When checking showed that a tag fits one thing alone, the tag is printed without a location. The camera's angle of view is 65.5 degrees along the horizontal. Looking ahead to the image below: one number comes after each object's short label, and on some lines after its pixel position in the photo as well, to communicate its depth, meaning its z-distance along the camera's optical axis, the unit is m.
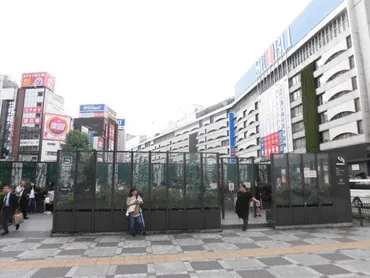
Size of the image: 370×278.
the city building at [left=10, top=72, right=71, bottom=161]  71.00
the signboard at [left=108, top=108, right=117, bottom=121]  104.85
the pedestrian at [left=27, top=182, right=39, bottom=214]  15.45
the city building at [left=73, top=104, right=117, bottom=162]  95.34
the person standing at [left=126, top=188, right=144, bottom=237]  9.65
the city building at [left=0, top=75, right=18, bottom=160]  75.58
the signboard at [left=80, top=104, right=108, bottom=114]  100.00
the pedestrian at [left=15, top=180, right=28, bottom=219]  13.10
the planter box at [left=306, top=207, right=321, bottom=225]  11.40
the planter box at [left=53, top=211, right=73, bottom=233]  9.80
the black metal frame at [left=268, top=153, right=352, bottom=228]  11.24
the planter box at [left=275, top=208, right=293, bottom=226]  11.14
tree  53.28
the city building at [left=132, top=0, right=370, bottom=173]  31.41
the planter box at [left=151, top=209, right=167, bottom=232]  10.27
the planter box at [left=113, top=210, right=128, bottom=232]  10.07
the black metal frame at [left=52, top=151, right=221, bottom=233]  9.91
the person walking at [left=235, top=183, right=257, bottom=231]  10.83
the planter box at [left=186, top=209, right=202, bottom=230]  10.51
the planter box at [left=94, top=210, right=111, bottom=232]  9.98
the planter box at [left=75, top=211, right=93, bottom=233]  9.91
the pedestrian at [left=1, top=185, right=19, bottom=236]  9.87
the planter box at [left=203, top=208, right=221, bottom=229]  10.58
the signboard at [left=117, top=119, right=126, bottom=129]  136.62
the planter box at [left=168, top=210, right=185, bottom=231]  10.41
